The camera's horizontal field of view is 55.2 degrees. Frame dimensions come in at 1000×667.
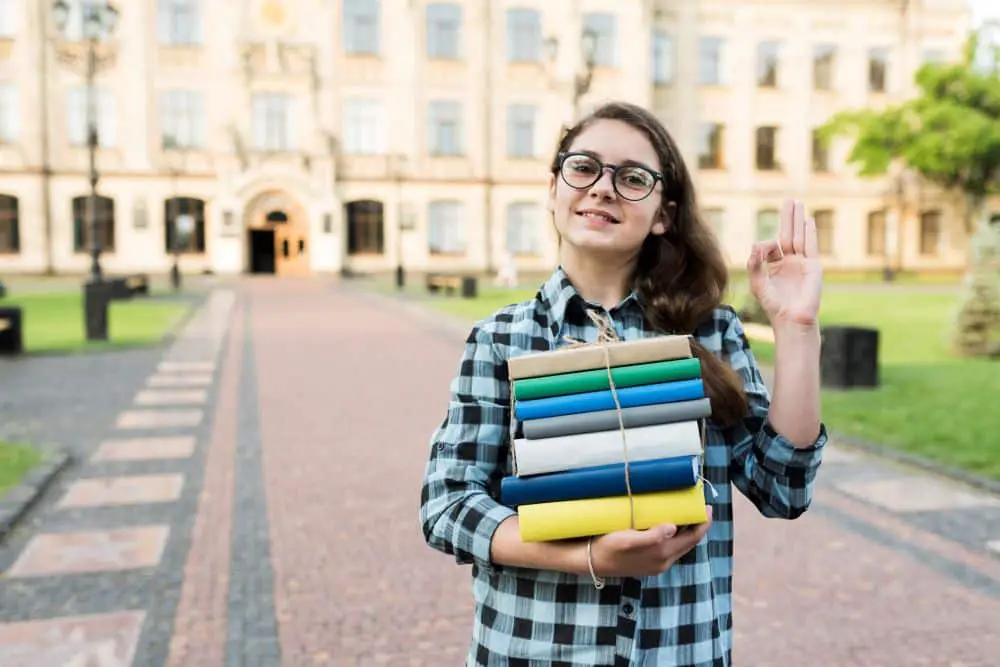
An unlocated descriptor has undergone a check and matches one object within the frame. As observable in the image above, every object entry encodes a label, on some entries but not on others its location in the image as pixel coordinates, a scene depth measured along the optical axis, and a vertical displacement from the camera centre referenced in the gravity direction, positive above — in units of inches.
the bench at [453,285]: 1098.3 -31.9
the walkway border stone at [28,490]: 241.9 -64.9
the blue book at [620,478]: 62.9 -14.5
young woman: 72.5 -11.2
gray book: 63.9 -10.8
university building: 1518.2 +231.6
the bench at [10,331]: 572.1 -43.8
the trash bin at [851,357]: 437.4 -45.0
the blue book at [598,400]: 64.6 -9.6
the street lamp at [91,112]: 631.2 +130.0
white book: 63.6 -12.6
